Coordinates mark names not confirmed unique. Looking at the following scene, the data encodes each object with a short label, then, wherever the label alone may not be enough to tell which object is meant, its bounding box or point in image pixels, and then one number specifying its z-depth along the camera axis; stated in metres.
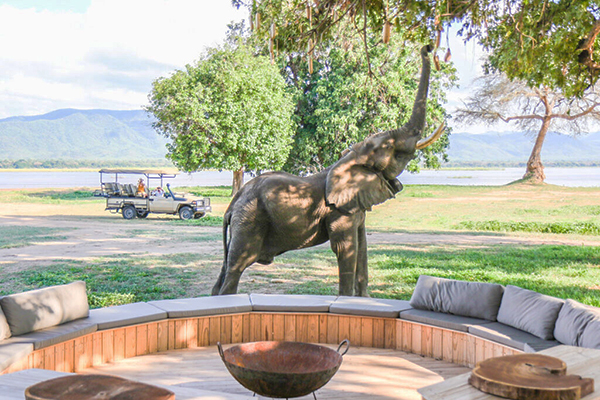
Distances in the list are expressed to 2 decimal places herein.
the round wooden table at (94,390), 3.27
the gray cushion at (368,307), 6.14
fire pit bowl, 3.78
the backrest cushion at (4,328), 4.86
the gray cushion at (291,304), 6.26
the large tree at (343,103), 26.22
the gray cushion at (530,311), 5.14
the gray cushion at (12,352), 4.46
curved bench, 5.21
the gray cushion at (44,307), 5.00
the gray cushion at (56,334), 4.88
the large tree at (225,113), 26.34
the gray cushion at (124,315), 5.51
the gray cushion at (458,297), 5.82
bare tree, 36.16
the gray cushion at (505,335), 5.05
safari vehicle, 22.88
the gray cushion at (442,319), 5.65
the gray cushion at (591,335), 4.53
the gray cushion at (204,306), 6.00
